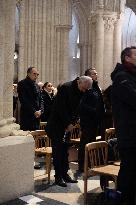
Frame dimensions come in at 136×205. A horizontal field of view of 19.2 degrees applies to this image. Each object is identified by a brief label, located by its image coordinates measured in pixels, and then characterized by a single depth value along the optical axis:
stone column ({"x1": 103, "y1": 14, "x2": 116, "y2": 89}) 12.98
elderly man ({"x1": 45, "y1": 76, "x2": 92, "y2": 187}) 5.31
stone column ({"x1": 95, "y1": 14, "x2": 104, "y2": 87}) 12.91
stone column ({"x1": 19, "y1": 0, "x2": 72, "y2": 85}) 14.16
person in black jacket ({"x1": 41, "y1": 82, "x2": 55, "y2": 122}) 8.02
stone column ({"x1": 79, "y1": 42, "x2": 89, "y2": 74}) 19.34
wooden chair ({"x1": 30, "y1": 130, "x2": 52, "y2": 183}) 5.59
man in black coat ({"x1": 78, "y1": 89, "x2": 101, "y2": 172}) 6.26
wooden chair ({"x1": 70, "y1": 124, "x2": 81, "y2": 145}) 6.93
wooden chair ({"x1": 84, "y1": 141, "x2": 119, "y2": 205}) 4.38
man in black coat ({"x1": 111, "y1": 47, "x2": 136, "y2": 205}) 3.58
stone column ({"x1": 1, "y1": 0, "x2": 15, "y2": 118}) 4.92
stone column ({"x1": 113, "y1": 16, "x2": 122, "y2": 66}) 13.09
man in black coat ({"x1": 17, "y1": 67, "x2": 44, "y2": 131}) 6.84
